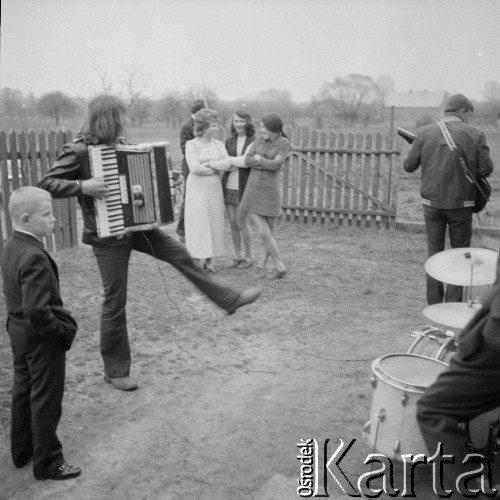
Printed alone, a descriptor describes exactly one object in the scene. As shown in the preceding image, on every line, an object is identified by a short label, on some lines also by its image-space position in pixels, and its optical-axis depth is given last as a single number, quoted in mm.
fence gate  10312
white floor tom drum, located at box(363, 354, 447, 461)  3090
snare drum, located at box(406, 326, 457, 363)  3539
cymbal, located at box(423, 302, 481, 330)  3467
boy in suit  3027
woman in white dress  6996
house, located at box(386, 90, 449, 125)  34875
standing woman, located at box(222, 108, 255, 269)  7461
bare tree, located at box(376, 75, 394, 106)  25966
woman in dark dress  7012
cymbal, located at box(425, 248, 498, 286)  3699
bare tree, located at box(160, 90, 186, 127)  19625
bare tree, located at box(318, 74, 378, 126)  23141
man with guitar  5672
